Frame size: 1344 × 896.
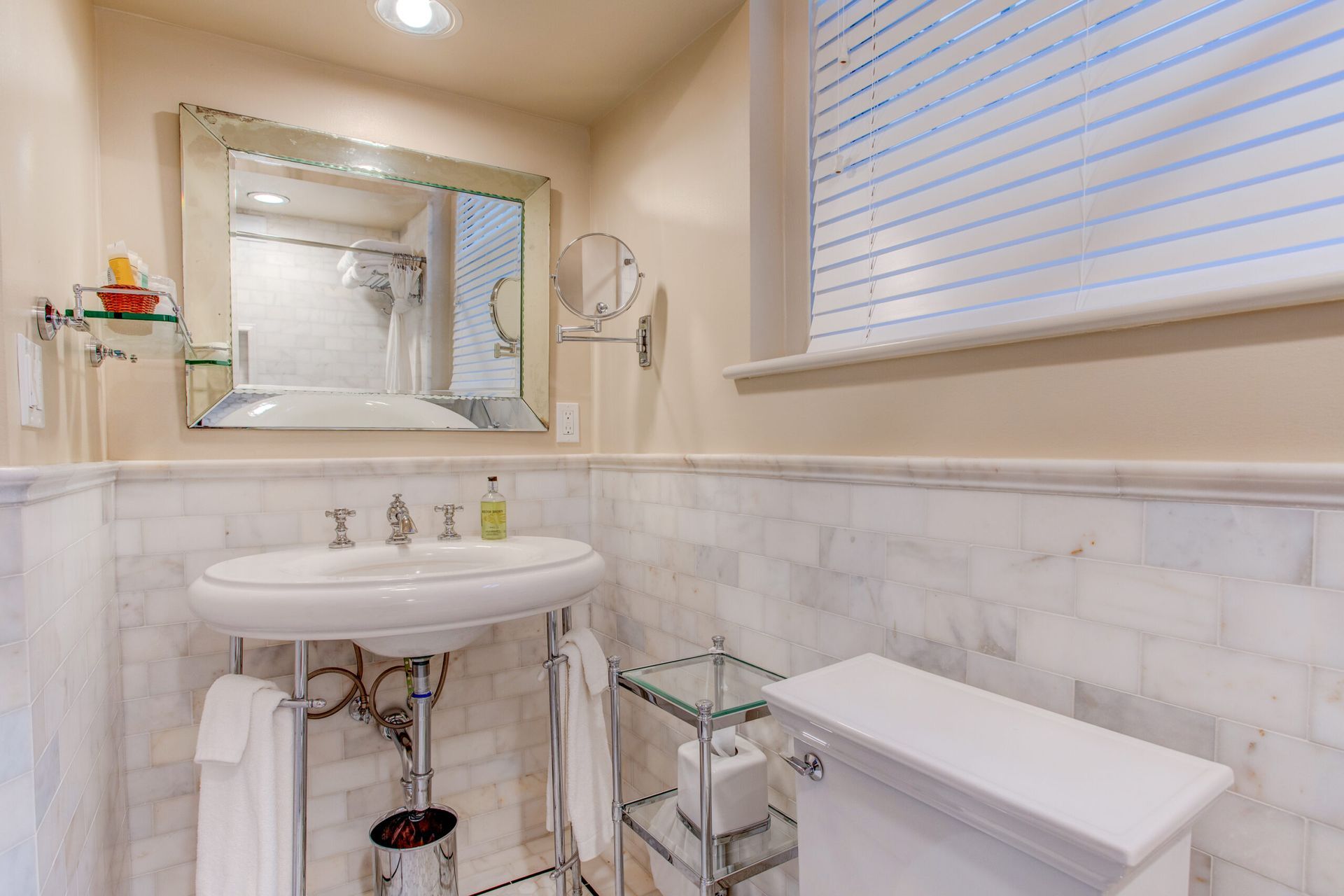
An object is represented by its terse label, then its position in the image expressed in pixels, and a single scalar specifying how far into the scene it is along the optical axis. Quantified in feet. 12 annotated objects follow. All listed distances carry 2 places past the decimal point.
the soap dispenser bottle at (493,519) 5.68
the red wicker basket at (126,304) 4.01
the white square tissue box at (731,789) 3.94
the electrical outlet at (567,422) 6.72
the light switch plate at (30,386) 3.00
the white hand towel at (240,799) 3.98
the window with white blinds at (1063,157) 2.64
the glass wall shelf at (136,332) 4.07
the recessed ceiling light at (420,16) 4.96
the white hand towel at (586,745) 5.02
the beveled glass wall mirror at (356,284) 5.22
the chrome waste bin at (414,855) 4.79
